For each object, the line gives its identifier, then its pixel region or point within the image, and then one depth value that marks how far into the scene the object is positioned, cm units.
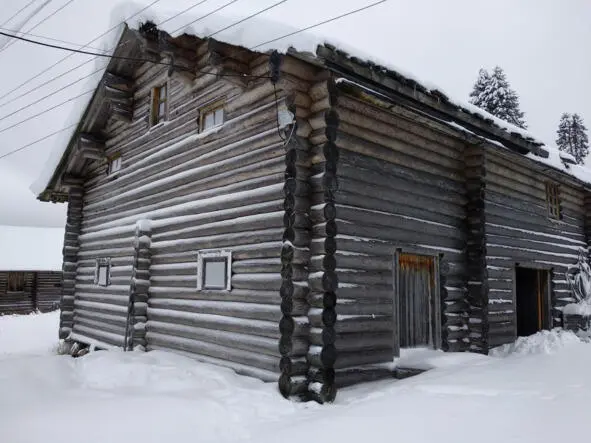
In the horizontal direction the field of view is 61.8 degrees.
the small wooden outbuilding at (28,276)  3328
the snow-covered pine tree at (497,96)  3327
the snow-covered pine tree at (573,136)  4075
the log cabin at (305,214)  797
